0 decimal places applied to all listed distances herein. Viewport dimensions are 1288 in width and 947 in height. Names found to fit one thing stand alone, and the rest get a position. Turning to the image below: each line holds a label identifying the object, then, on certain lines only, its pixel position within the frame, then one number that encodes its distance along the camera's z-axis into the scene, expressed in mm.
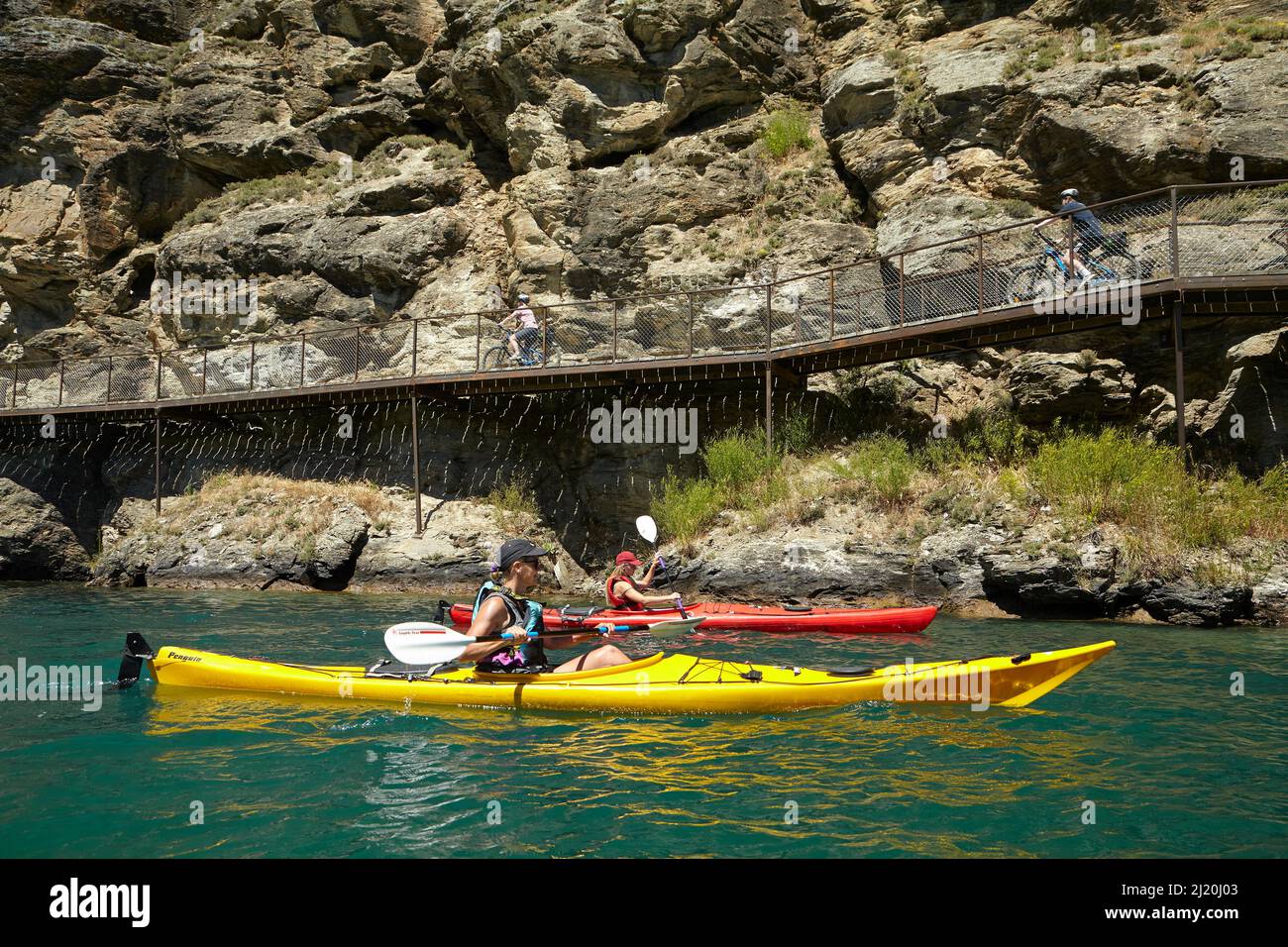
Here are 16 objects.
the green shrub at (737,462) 16531
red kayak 11086
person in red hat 11594
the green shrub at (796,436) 17312
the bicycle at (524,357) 19031
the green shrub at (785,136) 22094
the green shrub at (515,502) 19516
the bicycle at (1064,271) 13773
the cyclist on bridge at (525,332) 18953
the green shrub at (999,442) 15172
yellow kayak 6918
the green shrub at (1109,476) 12602
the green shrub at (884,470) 14867
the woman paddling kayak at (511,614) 6992
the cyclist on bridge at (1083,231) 13695
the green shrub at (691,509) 16172
